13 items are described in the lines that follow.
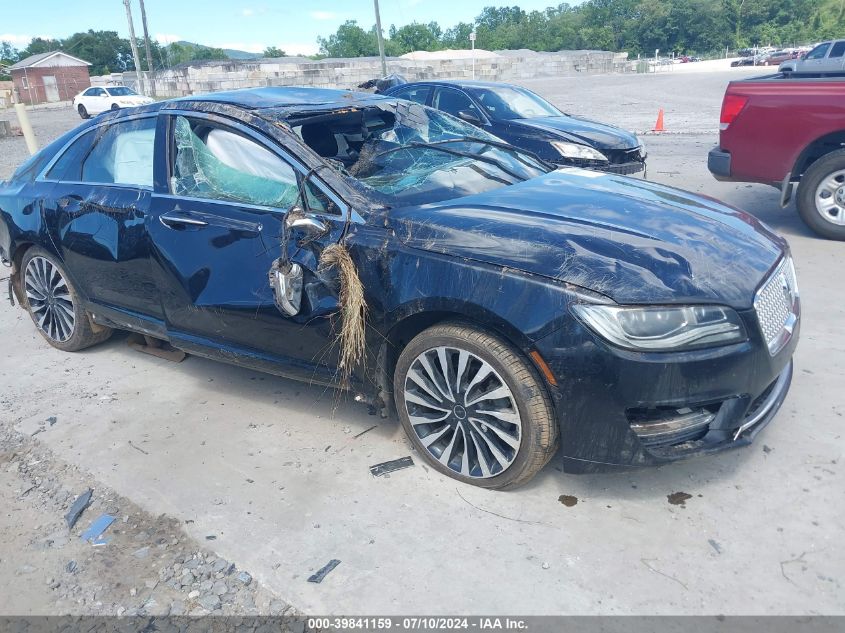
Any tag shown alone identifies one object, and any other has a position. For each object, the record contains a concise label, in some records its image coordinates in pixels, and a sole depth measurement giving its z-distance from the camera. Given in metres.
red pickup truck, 6.22
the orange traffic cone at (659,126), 15.38
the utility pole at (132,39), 38.83
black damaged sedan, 2.67
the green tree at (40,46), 96.59
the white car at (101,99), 33.31
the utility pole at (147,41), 40.57
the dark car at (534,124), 8.60
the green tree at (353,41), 93.12
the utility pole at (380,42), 26.98
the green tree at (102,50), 89.38
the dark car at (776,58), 53.91
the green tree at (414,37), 98.88
